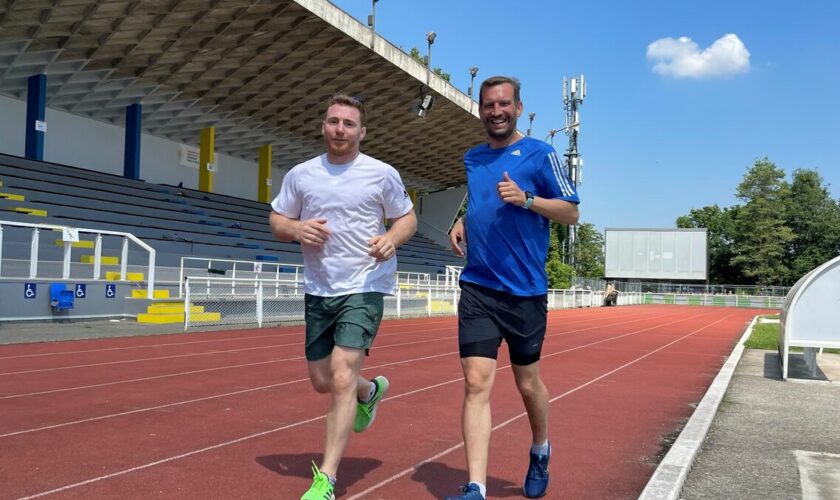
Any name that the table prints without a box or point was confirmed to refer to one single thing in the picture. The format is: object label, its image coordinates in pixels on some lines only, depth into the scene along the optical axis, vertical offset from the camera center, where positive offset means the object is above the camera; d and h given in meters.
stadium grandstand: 16.55 +7.49
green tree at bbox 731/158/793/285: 80.44 +7.32
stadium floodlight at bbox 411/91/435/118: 32.16 +8.12
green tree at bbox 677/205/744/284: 87.69 +7.29
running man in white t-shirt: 3.44 +0.19
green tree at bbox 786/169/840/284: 82.50 +8.02
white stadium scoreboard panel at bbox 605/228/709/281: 69.65 +3.35
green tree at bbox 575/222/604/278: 72.71 +3.82
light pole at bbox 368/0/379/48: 27.42 +10.00
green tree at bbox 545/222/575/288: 50.09 +0.92
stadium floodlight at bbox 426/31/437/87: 30.80 +10.63
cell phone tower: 52.66 +11.59
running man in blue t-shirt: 3.34 +0.18
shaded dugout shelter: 8.59 -0.25
